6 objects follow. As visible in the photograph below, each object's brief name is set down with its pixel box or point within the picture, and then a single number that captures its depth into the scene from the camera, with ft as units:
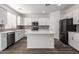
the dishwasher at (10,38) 7.49
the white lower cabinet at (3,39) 6.25
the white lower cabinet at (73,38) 6.65
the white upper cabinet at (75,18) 6.97
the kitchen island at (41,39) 7.29
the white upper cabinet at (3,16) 6.31
